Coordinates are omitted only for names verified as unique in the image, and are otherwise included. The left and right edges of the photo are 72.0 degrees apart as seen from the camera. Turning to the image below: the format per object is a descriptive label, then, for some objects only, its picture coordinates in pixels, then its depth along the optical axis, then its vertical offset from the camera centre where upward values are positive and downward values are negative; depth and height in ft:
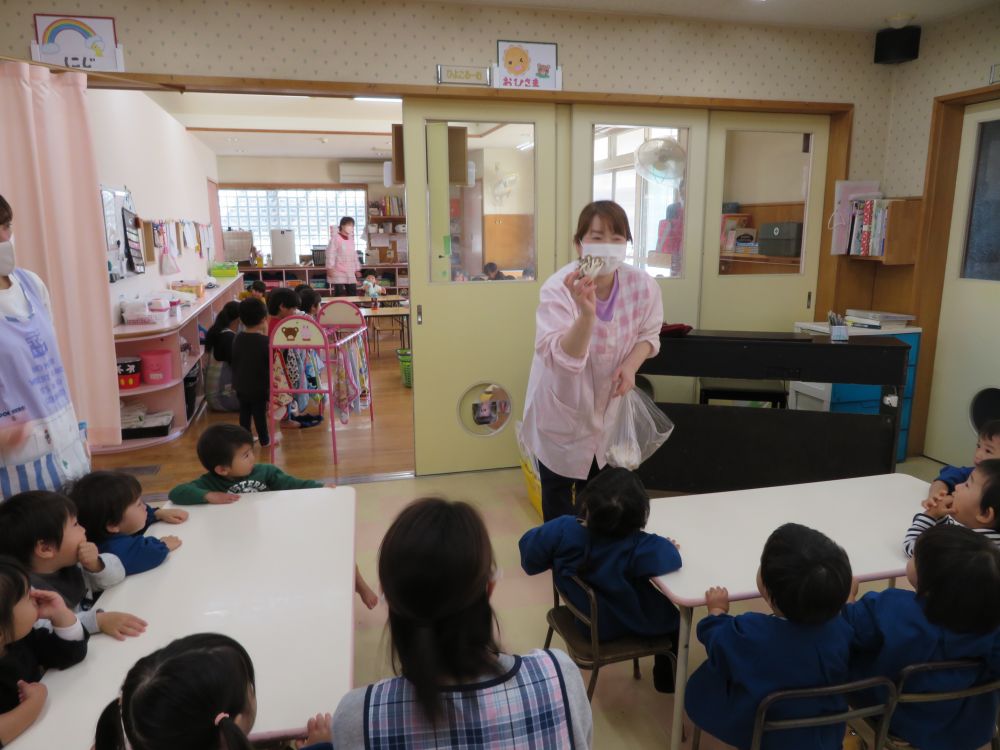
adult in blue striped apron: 5.89 -1.33
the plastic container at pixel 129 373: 14.51 -2.76
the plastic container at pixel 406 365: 19.58 -3.50
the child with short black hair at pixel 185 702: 3.10 -2.10
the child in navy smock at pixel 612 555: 5.62 -2.58
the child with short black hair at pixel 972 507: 5.63 -2.23
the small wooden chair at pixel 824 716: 4.27 -3.02
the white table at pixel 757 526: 5.49 -2.60
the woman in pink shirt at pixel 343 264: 29.22 -0.97
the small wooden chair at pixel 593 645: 5.70 -3.44
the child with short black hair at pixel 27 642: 3.87 -2.39
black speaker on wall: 12.52 +3.57
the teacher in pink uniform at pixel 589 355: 7.06 -1.19
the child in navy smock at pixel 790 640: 4.41 -2.59
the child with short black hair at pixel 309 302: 16.57 -1.45
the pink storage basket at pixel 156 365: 14.97 -2.68
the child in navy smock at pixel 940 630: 4.37 -2.54
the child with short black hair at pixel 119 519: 5.50 -2.30
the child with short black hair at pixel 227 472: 7.09 -2.44
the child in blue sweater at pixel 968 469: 6.63 -2.21
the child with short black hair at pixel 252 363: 13.46 -2.34
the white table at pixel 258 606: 3.92 -2.57
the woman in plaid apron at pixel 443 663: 3.00 -1.83
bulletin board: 14.53 +0.19
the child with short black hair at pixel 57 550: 4.95 -2.25
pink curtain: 8.92 +0.34
